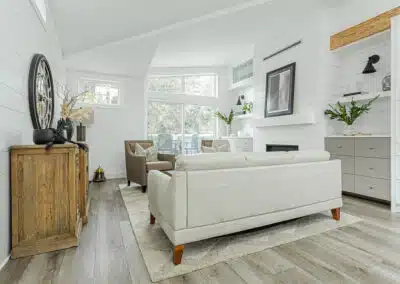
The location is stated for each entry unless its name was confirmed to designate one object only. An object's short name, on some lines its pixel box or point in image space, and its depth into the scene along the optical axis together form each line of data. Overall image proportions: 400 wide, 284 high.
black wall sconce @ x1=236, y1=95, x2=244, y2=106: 6.73
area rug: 1.56
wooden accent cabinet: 1.67
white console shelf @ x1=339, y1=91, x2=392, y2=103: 3.26
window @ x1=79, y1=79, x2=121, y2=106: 5.04
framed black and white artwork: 4.55
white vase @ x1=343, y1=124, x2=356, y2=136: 3.64
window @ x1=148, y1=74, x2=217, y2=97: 6.20
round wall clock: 2.10
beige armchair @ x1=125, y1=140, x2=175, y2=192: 3.82
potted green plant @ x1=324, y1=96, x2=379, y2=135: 3.58
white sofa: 1.61
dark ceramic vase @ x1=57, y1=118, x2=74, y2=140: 2.37
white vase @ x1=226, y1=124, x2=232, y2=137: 6.80
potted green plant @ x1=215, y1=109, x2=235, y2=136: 6.66
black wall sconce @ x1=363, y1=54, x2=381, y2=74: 3.57
